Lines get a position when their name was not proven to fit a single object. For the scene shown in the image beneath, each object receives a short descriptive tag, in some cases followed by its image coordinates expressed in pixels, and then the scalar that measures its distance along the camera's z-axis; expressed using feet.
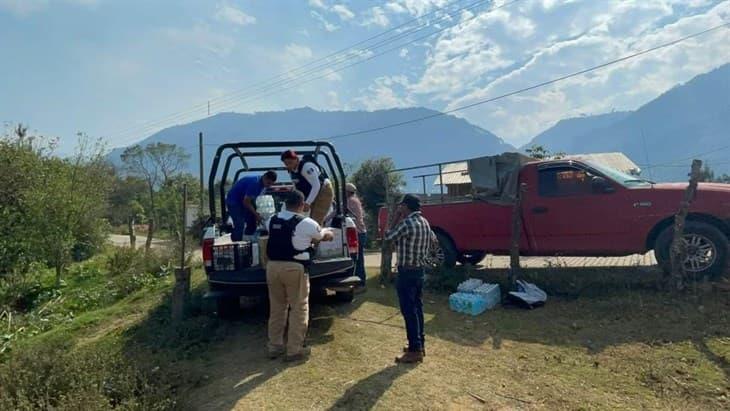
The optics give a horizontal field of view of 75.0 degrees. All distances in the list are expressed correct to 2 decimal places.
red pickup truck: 20.24
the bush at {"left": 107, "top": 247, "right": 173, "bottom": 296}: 32.63
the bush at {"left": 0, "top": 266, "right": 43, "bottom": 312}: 36.76
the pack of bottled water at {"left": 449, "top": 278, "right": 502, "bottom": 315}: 19.99
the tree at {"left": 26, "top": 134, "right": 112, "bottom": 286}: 41.39
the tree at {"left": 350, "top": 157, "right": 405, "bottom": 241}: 80.28
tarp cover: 24.81
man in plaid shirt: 14.71
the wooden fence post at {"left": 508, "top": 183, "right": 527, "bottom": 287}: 22.11
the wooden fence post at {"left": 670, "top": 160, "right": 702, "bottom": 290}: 19.08
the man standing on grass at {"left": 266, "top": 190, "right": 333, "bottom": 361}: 14.53
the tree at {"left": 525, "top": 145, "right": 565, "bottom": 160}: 99.36
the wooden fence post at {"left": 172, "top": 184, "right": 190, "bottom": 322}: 19.20
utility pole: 44.05
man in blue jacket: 20.35
